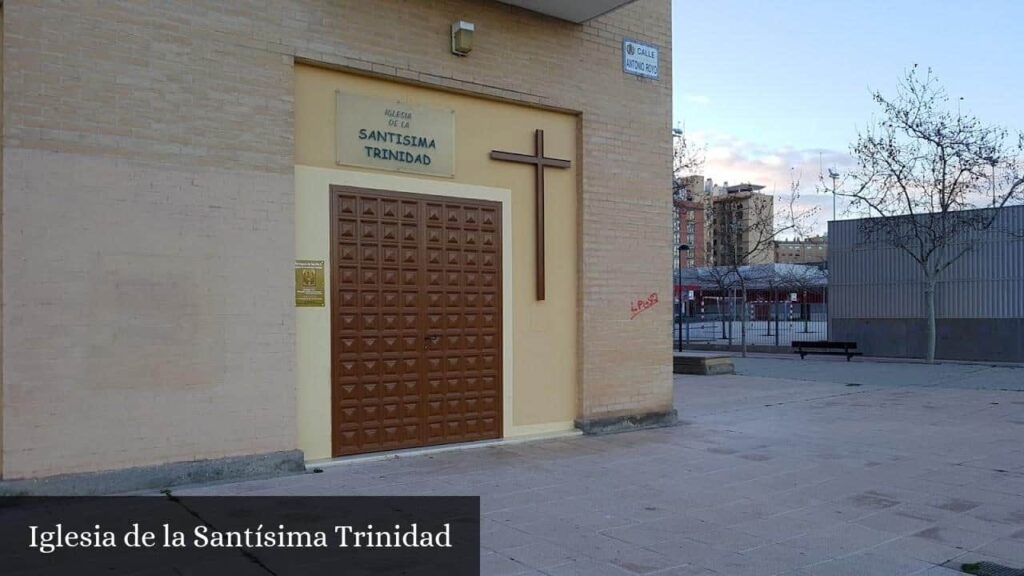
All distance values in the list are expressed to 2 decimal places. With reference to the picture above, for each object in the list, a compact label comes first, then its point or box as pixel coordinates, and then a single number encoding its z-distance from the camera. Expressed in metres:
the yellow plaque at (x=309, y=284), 8.30
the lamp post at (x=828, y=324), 25.59
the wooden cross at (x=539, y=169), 10.00
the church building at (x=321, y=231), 6.94
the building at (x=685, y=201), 27.41
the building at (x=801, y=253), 76.56
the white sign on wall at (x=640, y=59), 10.95
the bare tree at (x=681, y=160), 27.03
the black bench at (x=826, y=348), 23.56
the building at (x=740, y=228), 28.55
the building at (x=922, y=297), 21.78
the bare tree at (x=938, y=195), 21.86
